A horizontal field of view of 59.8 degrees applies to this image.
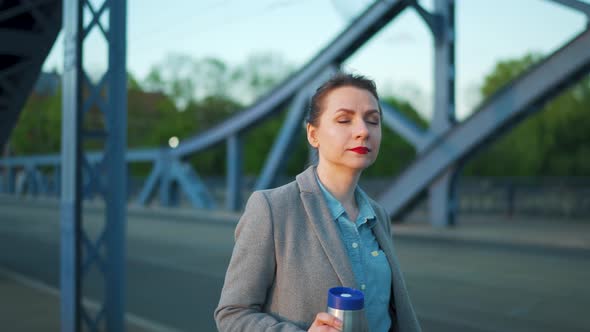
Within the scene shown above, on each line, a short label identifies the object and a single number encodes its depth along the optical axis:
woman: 1.58
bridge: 4.68
